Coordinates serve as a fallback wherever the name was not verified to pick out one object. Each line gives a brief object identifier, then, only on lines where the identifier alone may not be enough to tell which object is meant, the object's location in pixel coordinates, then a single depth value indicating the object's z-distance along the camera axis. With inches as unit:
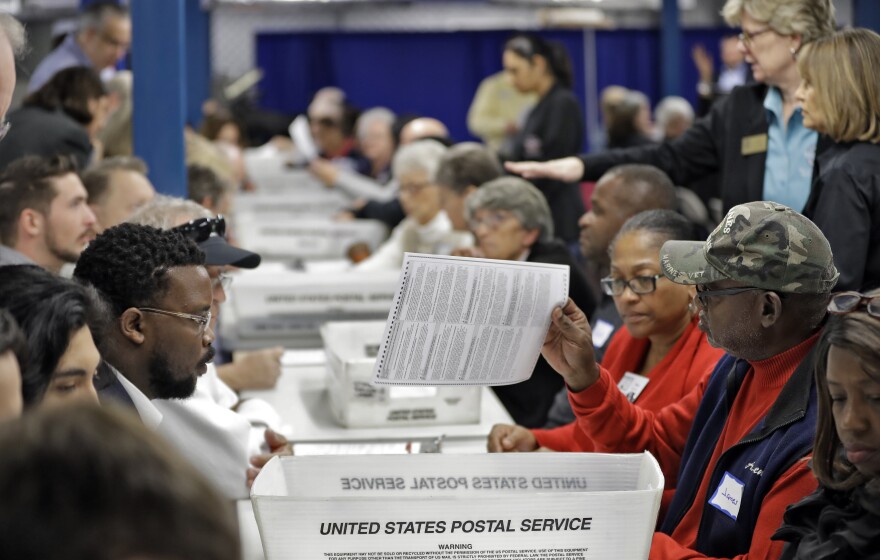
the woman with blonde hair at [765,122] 122.9
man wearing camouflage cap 68.2
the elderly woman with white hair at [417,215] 201.6
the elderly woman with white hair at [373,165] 302.8
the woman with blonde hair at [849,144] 103.1
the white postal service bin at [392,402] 111.3
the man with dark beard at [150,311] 81.1
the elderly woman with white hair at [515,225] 141.6
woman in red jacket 98.2
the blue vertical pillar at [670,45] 392.5
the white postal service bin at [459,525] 58.9
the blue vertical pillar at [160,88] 152.6
